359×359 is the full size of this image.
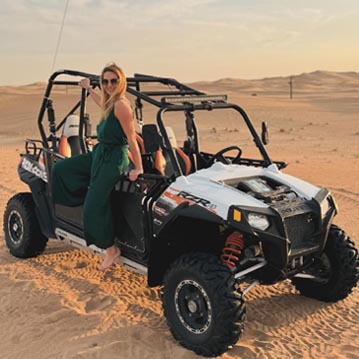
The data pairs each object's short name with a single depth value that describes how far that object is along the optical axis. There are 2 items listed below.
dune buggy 3.88
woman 4.51
